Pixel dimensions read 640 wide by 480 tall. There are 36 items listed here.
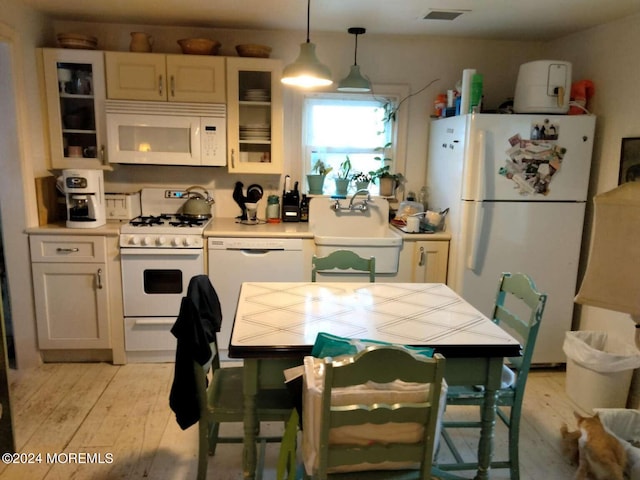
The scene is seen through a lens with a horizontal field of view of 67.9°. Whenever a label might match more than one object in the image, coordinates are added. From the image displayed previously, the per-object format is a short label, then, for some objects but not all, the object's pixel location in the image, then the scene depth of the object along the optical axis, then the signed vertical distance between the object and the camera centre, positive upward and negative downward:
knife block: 3.67 -0.38
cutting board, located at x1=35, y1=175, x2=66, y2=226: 3.20 -0.34
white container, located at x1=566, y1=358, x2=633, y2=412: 2.68 -1.26
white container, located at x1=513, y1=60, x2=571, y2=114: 2.97 +0.48
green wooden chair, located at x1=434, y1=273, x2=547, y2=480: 1.95 -0.96
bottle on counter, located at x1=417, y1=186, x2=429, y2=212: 3.75 -0.28
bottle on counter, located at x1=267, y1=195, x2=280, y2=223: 3.66 -0.38
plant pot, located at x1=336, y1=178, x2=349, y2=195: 3.71 -0.20
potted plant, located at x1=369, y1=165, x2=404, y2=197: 3.77 -0.16
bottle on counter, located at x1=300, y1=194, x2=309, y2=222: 3.72 -0.40
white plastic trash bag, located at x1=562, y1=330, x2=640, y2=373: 2.62 -1.07
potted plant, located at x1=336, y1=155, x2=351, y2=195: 3.72 -0.15
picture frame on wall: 2.74 +0.03
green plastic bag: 1.49 -0.58
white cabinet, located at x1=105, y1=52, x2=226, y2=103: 3.20 +0.52
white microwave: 3.24 +0.15
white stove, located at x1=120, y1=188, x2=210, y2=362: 3.10 -0.80
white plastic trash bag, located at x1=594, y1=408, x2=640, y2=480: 2.35 -1.27
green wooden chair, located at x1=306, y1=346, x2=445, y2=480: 1.30 -0.70
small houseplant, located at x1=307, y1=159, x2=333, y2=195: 3.72 -0.15
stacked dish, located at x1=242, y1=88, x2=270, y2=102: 3.40 +0.44
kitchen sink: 3.66 -0.45
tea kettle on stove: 3.46 -0.37
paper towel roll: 3.04 +0.45
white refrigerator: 2.96 -0.27
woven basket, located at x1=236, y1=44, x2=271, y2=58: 3.31 +0.74
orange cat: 2.09 -1.28
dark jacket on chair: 1.70 -0.71
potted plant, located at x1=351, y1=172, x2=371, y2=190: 3.80 -0.17
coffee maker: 3.09 -0.29
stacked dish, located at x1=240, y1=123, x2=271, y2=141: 3.45 +0.18
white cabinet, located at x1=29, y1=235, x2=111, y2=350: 3.07 -0.90
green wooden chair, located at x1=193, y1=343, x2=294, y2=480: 1.81 -0.97
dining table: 1.65 -0.63
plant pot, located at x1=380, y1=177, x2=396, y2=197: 3.77 -0.21
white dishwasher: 3.17 -0.71
